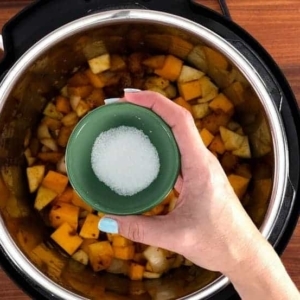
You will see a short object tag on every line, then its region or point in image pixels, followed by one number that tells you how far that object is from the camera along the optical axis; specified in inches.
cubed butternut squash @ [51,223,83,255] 38.7
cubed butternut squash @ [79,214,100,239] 38.3
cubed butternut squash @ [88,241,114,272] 38.6
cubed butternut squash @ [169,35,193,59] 36.7
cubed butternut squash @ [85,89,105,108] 39.3
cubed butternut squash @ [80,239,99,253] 38.7
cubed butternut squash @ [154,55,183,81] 39.4
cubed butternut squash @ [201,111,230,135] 39.5
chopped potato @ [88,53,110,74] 39.2
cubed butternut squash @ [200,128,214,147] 38.9
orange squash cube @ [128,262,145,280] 38.7
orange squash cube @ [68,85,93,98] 39.6
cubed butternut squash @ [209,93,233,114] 39.7
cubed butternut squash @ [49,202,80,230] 38.6
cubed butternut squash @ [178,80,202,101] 39.4
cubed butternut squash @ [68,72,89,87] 39.8
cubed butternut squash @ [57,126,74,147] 39.7
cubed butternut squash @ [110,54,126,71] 39.6
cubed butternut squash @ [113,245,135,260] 38.6
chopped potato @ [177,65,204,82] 39.4
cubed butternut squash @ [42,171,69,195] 38.7
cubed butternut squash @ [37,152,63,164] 39.7
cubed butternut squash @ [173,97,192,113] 39.4
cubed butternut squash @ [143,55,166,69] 39.7
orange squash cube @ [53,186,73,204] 38.9
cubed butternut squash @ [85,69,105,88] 39.4
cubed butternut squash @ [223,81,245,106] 37.2
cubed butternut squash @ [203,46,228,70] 35.7
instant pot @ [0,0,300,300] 34.1
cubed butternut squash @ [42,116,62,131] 40.5
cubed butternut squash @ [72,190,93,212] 38.7
